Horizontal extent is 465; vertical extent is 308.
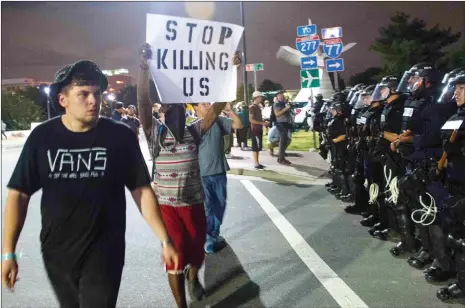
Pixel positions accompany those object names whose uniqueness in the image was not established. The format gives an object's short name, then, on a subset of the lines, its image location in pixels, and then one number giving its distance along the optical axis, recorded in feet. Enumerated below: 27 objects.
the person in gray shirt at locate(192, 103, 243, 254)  19.36
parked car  101.61
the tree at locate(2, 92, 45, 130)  188.37
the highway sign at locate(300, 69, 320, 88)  43.83
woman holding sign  13.65
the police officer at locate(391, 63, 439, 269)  15.55
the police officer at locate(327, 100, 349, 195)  27.09
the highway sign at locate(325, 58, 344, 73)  46.01
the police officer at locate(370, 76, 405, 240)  18.29
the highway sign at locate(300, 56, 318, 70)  43.75
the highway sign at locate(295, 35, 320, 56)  43.27
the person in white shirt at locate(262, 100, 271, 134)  77.55
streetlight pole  70.47
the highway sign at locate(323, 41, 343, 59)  46.44
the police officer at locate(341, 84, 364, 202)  24.99
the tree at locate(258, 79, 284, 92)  358.80
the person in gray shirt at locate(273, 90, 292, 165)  43.83
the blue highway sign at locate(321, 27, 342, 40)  46.96
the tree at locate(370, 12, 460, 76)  145.59
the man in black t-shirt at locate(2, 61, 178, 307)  8.82
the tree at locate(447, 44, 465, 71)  130.31
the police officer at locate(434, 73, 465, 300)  13.29
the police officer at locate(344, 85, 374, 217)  23.36
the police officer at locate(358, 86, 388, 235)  20.29
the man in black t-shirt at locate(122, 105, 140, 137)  45.91
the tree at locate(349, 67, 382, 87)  219.32
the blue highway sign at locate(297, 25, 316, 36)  44.34
